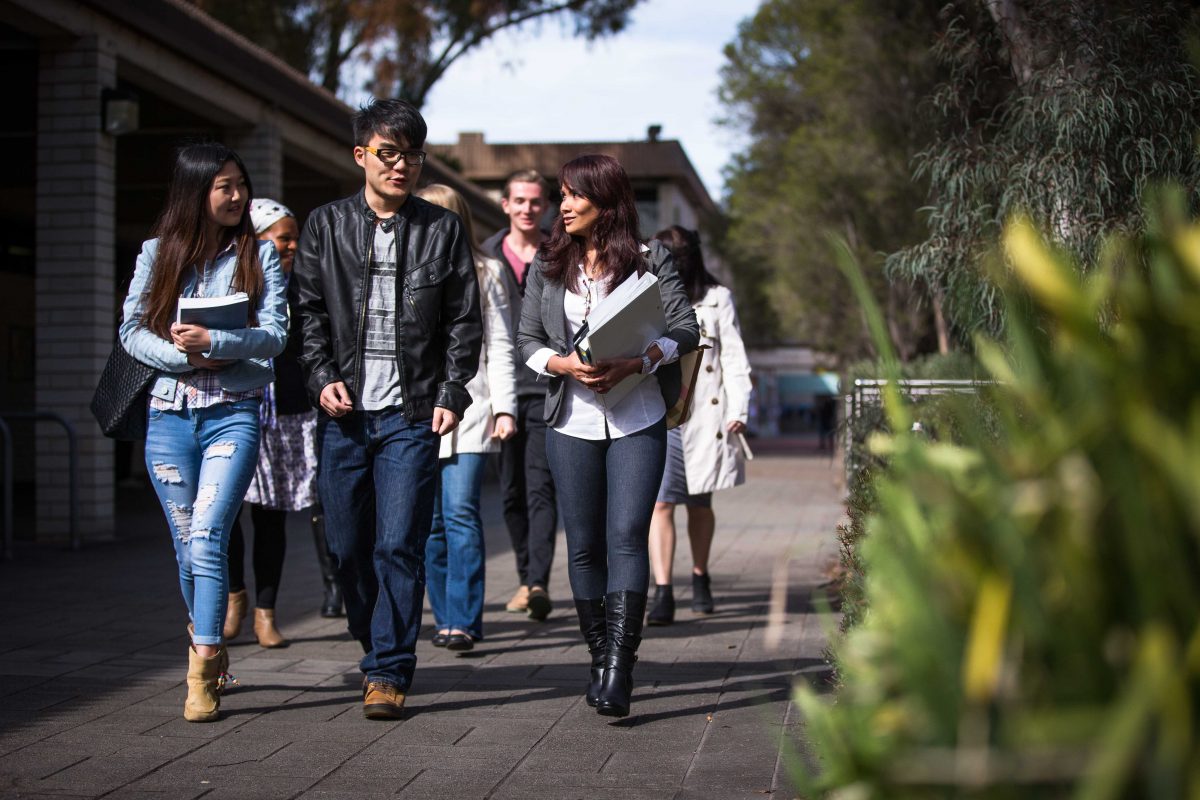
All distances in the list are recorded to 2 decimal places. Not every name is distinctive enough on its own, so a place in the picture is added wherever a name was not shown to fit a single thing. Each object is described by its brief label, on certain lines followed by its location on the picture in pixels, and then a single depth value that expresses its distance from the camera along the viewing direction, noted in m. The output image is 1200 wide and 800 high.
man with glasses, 4.96
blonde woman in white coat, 6.34
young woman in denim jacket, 4.84
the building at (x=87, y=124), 11.16
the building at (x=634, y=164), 46.91
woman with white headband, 6.53
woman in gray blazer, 4.92
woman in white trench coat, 7.46
